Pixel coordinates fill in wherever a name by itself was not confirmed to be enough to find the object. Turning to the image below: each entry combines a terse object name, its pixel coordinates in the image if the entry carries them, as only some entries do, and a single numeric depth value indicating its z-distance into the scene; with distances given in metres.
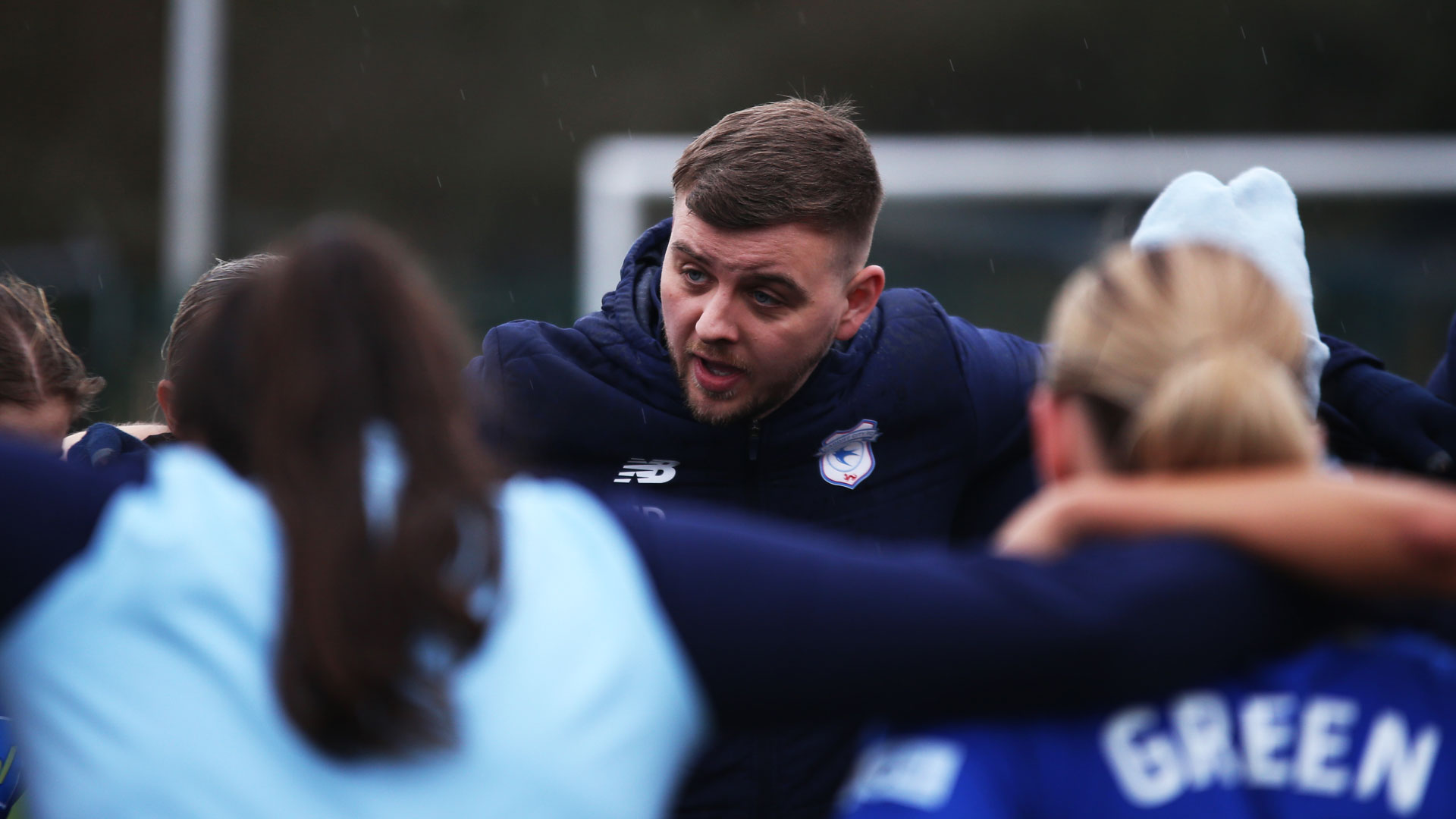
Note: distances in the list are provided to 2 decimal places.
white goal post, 20.27
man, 5.24
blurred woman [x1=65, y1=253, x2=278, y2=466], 4.80
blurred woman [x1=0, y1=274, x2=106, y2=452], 5.09
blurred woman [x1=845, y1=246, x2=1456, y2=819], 2.68
